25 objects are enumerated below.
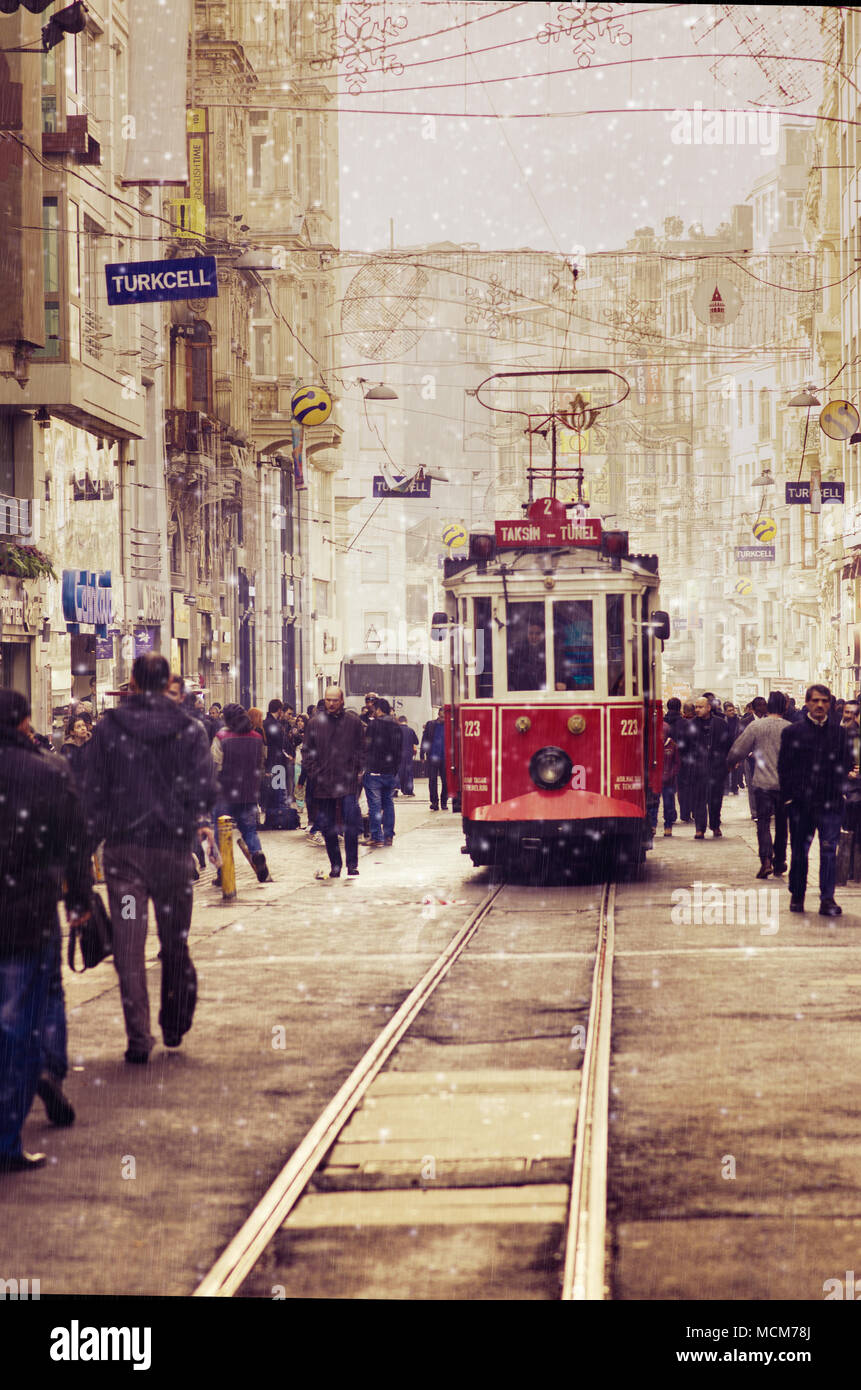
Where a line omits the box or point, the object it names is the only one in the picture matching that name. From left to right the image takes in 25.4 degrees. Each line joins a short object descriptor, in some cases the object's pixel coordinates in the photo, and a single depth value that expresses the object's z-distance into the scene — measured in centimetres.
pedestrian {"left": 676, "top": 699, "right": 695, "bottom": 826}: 2295
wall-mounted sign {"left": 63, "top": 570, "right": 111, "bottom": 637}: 2748
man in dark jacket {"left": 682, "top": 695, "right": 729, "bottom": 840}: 2245
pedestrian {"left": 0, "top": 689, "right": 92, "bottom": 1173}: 678
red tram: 1673
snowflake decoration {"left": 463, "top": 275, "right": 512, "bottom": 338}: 3372
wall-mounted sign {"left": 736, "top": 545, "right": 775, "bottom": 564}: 4625
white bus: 4684
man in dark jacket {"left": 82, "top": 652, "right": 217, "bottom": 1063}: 862
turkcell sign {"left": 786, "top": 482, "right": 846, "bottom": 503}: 3459
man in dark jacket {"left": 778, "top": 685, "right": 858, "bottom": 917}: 1355
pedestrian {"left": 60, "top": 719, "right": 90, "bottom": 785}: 1567
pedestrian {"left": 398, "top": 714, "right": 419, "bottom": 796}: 2961
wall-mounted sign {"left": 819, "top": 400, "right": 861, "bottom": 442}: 2961
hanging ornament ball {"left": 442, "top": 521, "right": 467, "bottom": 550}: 5050
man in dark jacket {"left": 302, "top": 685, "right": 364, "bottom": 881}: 1733
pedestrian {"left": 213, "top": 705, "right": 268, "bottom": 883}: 1705
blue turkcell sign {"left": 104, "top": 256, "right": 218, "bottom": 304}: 1894
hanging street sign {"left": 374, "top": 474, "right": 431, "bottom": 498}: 4047
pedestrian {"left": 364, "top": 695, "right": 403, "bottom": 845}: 2061
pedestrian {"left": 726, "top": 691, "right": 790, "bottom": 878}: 1700
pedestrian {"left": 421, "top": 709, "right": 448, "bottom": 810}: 2856
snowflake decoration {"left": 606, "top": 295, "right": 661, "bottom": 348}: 3406
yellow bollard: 1633
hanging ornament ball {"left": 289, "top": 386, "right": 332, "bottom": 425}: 3716
